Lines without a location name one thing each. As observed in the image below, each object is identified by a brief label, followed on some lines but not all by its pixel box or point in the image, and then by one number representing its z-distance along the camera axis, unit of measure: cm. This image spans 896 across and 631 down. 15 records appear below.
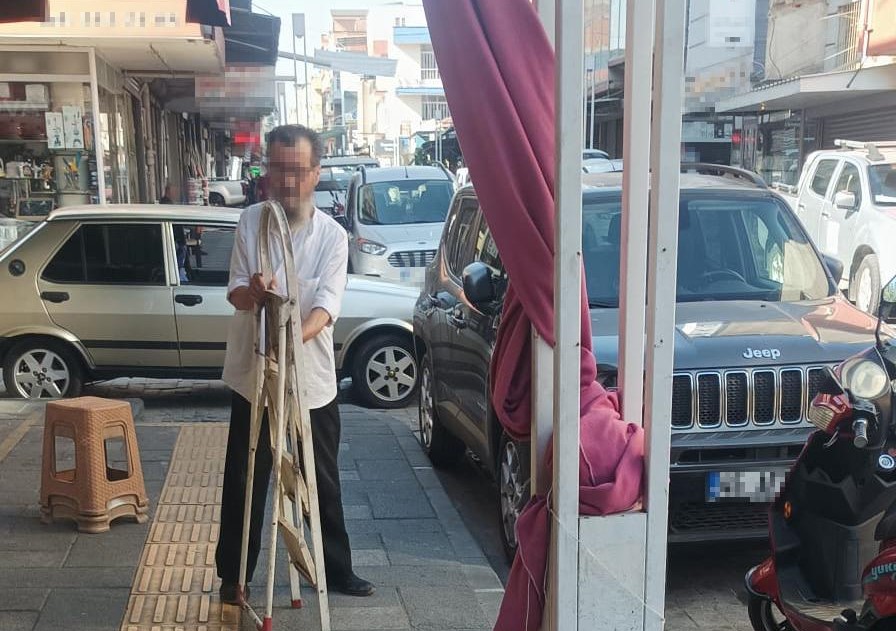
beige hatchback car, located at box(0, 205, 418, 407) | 771
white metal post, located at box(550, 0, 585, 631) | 233
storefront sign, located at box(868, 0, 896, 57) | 1858
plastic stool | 466
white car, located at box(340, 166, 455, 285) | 1352
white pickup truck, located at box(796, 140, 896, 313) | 1132
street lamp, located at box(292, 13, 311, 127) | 3755
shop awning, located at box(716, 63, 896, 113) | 1970
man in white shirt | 358
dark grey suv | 425
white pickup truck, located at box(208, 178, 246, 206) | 3281
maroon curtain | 246
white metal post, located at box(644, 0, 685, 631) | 237
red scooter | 344
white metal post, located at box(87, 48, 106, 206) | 1323
